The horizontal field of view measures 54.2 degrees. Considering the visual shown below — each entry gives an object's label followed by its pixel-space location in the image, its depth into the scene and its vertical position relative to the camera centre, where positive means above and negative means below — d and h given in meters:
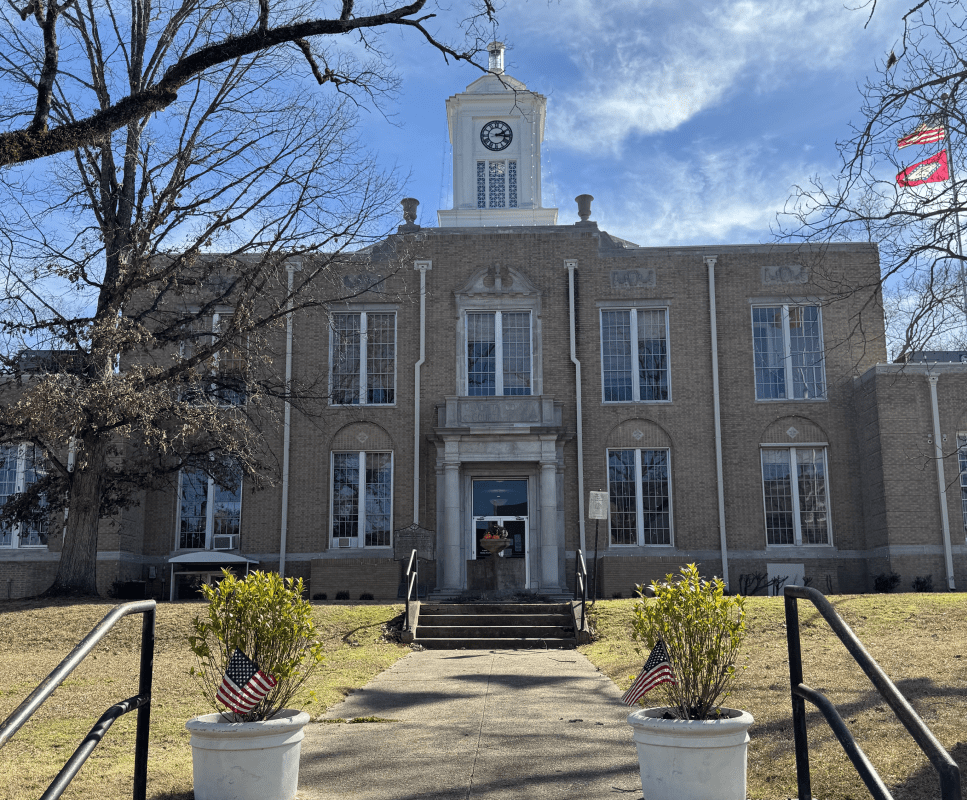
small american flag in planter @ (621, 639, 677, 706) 5.73 -0.82
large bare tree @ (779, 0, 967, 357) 9.38 +3.59
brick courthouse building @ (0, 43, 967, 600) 24.22 +2.75
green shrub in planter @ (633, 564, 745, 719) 5.77 -0.64
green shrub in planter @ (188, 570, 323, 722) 5.99 -0.55
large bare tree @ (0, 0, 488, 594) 16.59 +3.70
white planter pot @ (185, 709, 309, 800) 5.64 -1.30
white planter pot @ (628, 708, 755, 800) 5.51 -1.29
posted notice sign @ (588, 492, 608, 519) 19.31 +0.66
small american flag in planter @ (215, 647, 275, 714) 5.77 -0.88
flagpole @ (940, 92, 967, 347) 9.34 +3.68
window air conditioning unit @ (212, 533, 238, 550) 25.42 -0.03
